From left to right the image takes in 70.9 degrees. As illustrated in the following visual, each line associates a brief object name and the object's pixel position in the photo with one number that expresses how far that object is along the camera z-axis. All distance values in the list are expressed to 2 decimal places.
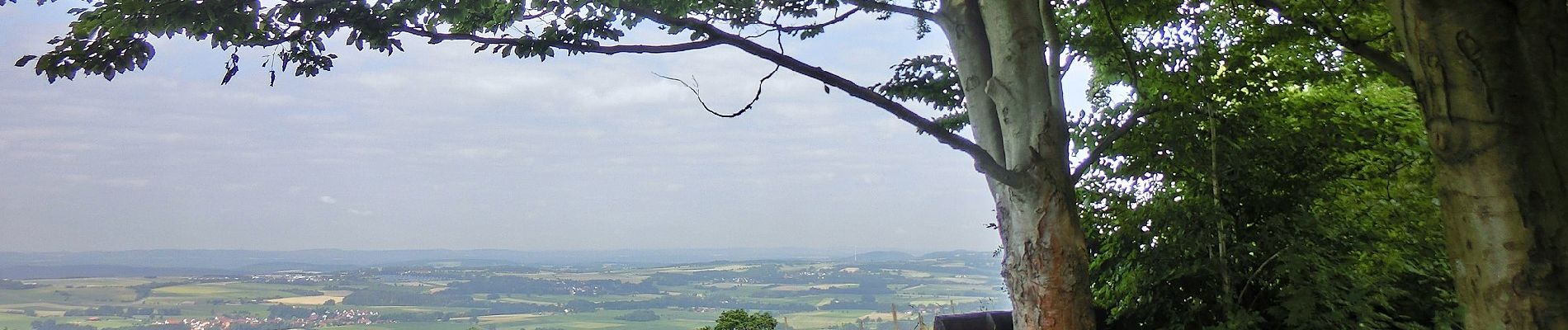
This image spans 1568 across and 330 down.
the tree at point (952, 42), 3.04
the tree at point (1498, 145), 1.80
